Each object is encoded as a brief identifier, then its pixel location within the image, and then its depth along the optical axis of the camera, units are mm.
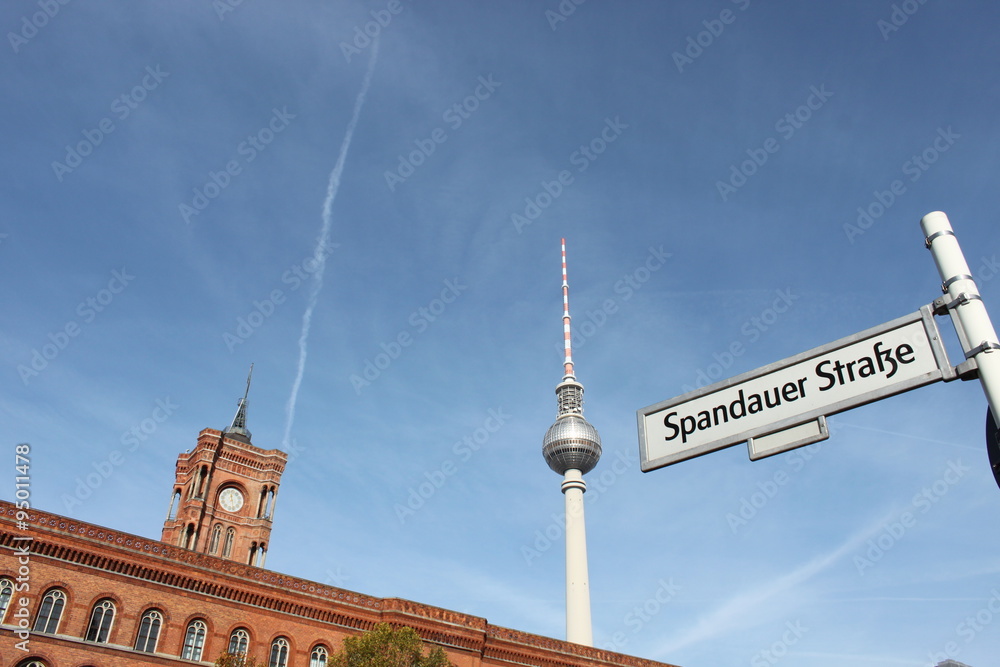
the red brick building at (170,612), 28016
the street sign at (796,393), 4895
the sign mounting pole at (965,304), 4289
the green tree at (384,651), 27531
